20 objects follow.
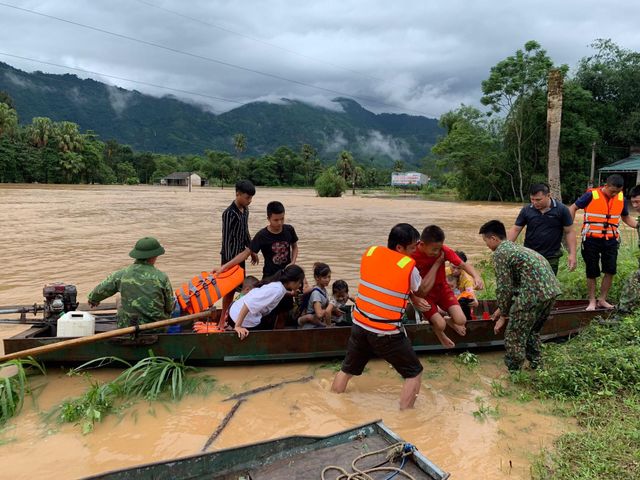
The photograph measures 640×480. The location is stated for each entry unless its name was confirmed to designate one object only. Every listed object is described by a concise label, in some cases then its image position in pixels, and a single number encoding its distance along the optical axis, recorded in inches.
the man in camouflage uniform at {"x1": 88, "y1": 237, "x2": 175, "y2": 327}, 180.4
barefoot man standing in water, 144.9
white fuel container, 181.9
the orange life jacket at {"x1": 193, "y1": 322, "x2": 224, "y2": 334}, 218.0
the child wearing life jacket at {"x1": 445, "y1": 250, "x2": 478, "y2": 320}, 229.1
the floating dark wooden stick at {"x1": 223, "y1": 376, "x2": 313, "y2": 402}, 177.0
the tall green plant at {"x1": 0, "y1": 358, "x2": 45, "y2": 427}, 156.7
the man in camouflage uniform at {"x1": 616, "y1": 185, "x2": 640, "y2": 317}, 212.1
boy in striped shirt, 222.1
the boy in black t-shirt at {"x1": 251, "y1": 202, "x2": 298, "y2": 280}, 220.5
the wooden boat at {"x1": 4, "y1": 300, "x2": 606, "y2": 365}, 182.4
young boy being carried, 164.6
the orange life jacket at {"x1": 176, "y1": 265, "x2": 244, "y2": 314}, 214.7
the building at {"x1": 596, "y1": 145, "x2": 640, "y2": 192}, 1059.3
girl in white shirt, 186.2
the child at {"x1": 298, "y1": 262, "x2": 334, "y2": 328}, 208.8
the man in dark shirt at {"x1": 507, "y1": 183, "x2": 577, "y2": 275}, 213.5
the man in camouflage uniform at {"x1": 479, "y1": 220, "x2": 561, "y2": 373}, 173.0
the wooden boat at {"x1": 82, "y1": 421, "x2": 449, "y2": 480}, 101.6
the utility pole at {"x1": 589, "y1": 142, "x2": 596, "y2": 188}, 1162.0
